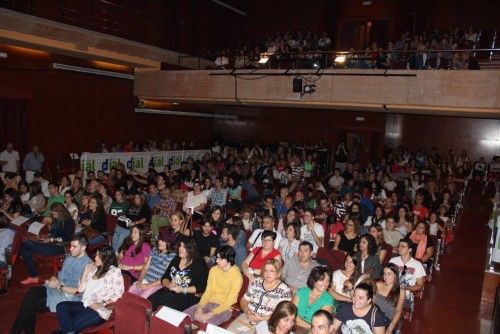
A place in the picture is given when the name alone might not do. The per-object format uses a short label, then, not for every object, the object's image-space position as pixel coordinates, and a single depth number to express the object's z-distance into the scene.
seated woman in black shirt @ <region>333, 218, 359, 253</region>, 6.28
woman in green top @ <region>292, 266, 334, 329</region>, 4.17
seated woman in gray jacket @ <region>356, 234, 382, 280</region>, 5.30
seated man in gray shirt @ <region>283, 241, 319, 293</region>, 5.01
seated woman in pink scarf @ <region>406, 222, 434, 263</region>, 6.50
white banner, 11.27
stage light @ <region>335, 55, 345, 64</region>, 12.00
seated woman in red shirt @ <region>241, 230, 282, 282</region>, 5.43
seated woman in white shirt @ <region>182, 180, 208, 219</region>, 8.67
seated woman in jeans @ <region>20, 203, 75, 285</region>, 6.11
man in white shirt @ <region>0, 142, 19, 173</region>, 10.99
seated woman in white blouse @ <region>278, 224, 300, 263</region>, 5.87
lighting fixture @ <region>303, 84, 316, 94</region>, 11.98
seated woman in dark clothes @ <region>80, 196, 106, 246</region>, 7.00
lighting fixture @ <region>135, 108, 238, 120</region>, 15.82
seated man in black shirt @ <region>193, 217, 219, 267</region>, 5.92
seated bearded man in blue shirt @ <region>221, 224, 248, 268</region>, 5.76
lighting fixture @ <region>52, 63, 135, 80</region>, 12.66
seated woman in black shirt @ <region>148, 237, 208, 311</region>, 4.72
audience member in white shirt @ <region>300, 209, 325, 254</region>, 6.50
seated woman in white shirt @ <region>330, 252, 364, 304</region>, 4.88
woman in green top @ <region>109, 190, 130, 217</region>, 7.62
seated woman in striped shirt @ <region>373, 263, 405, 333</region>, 4.33
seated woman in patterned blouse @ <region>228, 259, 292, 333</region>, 4.22
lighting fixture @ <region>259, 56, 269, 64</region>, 12.80
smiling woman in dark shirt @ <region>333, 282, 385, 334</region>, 3.80
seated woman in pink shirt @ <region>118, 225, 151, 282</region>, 5.47
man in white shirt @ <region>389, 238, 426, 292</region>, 5.37
